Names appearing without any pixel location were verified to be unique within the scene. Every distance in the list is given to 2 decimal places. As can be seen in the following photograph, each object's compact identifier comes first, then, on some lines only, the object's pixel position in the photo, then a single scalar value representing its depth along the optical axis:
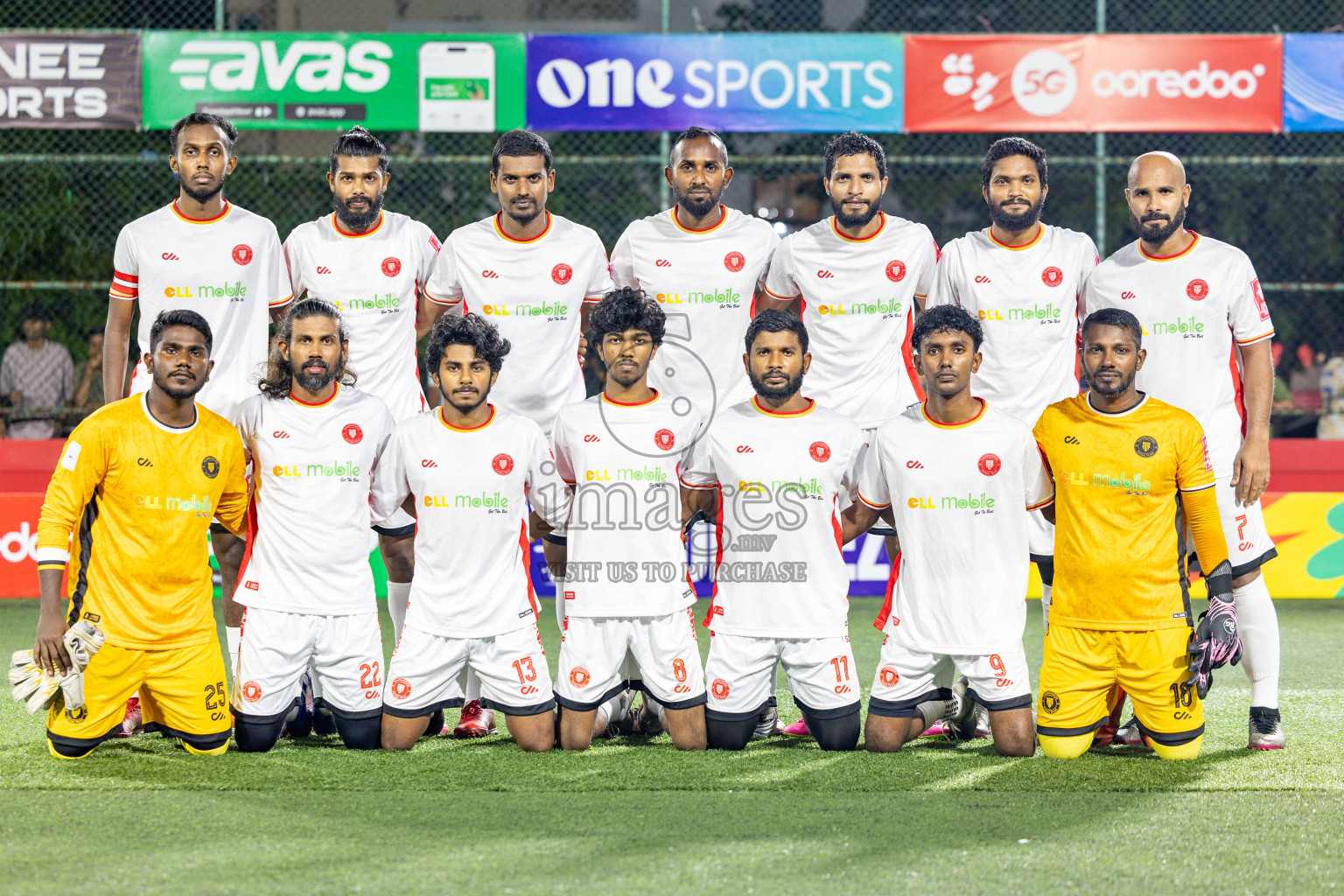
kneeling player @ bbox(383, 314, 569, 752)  9.69
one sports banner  19.36
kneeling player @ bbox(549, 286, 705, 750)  9.74
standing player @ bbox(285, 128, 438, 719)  11.09
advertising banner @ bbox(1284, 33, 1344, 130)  19.69
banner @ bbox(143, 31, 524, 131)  19.36
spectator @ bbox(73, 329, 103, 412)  20.80
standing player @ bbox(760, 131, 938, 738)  10.77
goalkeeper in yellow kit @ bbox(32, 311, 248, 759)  9.29
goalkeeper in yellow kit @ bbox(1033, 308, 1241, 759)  9.47
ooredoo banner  19.66
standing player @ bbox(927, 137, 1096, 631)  10.73
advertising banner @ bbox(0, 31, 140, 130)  19.33
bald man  10.15
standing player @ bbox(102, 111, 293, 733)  10.73
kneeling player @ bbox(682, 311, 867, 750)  9.66
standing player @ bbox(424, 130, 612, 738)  10.96
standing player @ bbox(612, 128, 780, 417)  11.05
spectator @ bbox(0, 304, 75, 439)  21.03
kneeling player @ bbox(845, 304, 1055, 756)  9.50
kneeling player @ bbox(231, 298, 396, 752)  9.70
